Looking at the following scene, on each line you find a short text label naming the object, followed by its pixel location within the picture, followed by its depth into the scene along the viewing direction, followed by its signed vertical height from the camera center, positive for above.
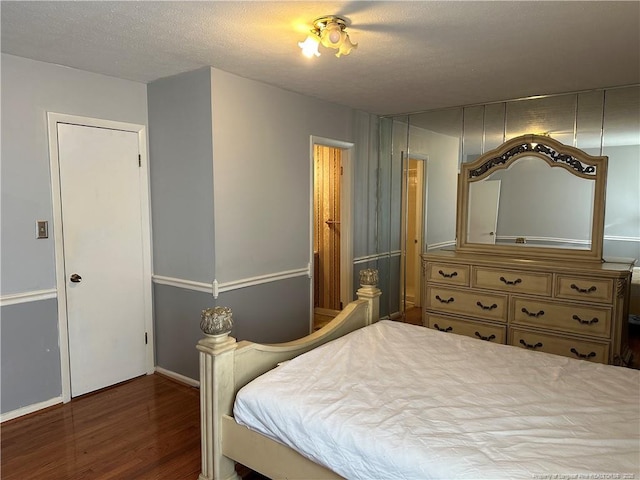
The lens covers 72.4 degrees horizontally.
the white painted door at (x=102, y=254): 3.05 -0.34
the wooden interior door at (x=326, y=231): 5.07 -0.26
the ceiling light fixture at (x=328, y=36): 2.07 +0.84
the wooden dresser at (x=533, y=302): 3.10 -0.71
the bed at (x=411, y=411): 1.38 -0.75
